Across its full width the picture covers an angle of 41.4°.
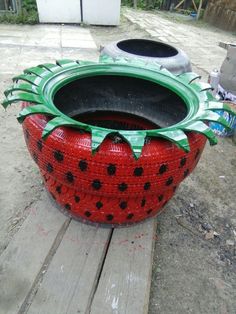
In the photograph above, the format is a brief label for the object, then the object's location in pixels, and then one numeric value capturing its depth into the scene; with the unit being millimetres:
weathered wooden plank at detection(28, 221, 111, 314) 1349
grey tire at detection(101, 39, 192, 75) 2367
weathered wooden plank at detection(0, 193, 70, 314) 1378
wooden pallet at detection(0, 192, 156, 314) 1360
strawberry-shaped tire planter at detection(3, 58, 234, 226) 1258
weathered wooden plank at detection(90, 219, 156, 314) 1369
